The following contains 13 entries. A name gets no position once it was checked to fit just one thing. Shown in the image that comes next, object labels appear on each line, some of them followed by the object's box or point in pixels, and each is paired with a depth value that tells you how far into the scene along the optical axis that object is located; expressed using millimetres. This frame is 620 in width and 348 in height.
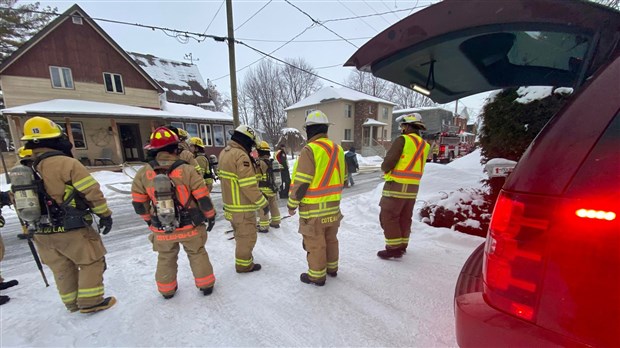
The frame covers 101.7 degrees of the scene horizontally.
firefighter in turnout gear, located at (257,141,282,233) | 4660
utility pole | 8648
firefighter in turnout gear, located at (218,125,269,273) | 3037
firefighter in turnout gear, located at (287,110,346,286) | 2643
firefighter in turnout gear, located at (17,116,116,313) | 2230
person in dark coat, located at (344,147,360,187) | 9666
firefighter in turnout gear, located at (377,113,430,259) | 3191
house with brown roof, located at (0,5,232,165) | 13078
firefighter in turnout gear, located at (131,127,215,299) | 2449
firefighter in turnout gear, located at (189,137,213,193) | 5402
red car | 800
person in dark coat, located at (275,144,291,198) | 6558
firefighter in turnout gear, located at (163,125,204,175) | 4381
